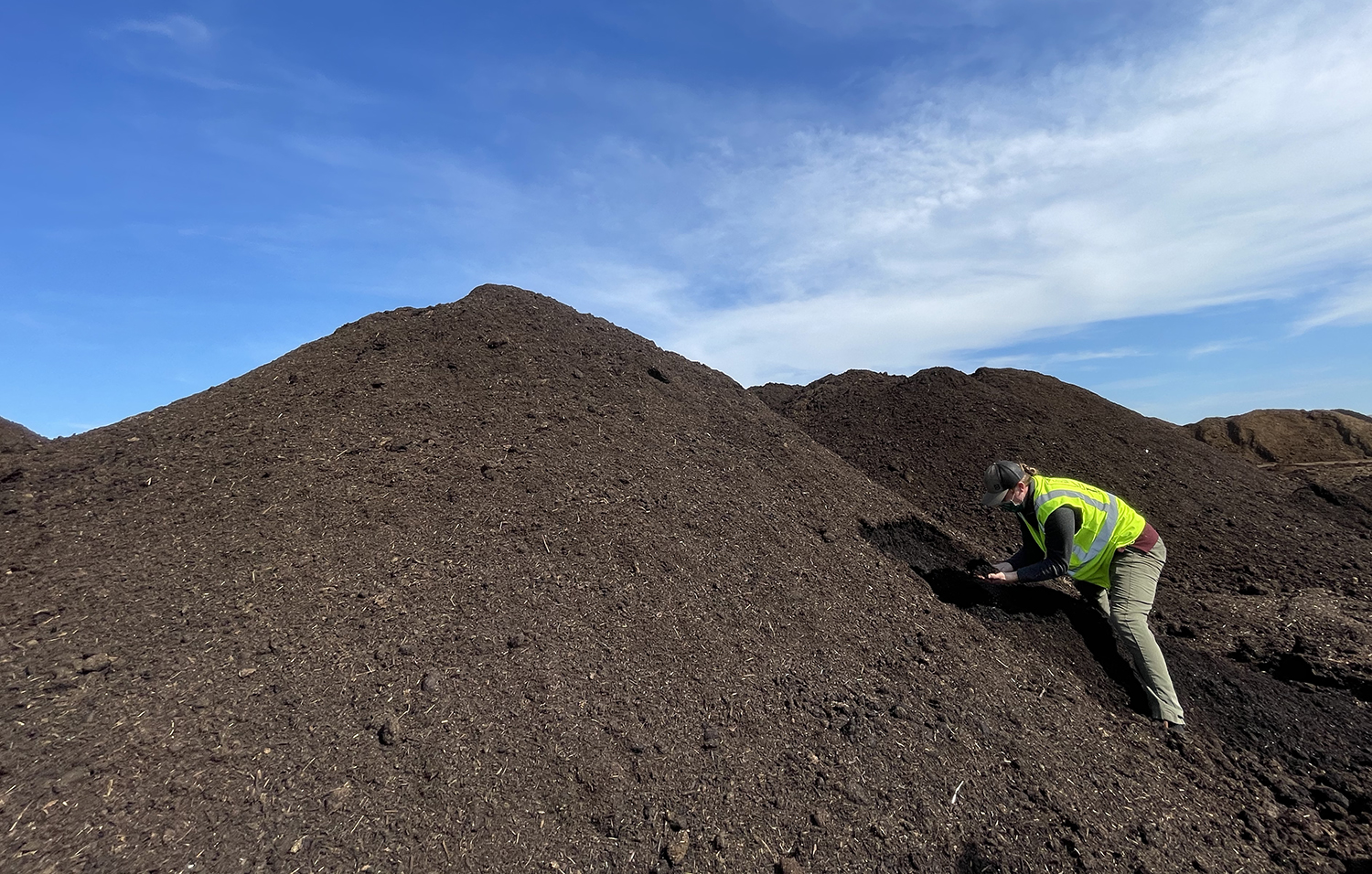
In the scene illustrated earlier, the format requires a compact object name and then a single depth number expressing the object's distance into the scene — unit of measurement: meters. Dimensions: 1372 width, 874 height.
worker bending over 4.95
